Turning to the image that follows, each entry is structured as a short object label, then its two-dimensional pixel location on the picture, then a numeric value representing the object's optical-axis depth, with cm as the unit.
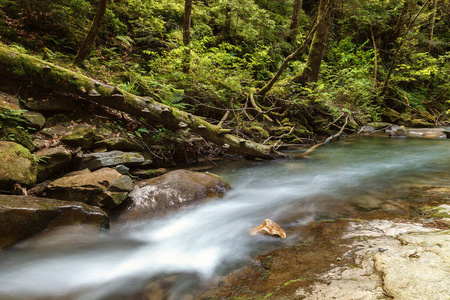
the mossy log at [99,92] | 474
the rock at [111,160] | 455
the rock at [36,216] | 279
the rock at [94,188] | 364
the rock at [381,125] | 1370
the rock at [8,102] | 421
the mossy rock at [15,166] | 328
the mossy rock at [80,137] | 467
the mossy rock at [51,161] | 391
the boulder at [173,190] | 421
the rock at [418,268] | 146
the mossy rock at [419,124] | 1399
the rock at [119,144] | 514
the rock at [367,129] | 1335
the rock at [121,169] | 476
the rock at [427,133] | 1180
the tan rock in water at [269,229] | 329
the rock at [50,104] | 490
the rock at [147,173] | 521
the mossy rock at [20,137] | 399
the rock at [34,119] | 451
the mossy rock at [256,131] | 823
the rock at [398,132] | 1260
